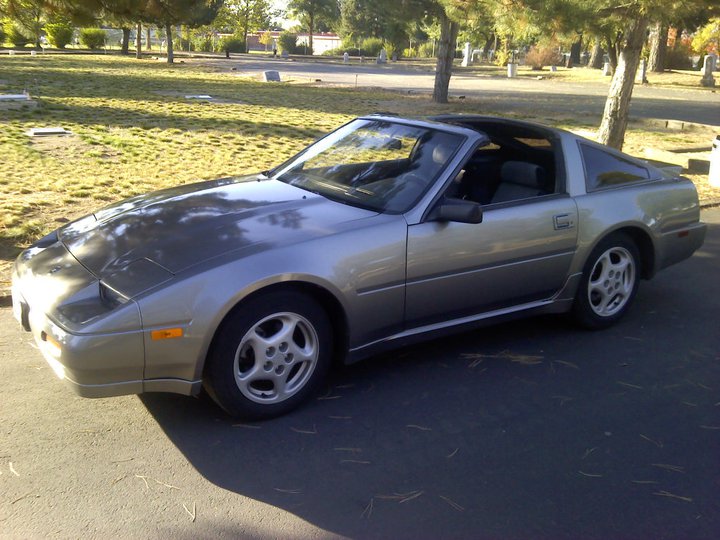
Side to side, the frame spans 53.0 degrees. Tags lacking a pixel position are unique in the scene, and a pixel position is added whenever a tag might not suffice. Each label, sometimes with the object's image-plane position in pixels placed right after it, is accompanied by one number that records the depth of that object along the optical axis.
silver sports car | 3.43
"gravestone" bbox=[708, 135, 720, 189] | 10.85
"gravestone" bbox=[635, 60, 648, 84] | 35.94
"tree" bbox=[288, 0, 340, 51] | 77.69
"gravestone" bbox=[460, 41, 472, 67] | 56.53
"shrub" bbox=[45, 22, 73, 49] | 49.84
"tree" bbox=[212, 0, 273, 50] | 56.38
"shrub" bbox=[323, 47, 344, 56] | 71.21
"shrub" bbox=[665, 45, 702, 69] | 46.72
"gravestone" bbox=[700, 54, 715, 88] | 35.53
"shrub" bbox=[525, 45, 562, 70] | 52.41
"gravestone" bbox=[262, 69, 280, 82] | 30.50
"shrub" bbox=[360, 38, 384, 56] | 68.56
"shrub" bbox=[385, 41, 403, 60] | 62.66
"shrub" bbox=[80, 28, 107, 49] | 52.09
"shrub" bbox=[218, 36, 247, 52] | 64.69
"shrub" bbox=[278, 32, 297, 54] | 70.19
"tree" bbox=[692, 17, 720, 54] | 46.81
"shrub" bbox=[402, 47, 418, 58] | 71.21
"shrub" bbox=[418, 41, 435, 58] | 71.75
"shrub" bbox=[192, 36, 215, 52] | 67.12
